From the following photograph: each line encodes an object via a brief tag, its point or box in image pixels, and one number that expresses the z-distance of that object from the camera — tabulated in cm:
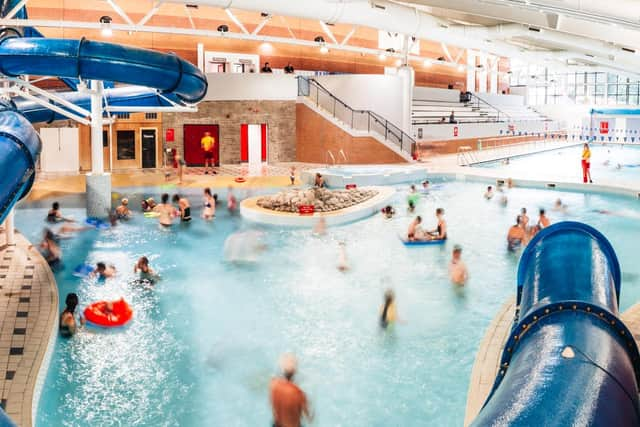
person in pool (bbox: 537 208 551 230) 1138
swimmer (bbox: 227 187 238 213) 1569
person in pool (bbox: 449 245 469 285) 984
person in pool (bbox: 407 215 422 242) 1238
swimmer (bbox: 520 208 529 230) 1205
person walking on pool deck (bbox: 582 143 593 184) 1906
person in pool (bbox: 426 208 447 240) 1252
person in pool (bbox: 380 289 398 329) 801
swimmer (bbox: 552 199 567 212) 1559
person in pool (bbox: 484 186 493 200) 1692
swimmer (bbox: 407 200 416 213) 1525
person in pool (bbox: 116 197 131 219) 1428
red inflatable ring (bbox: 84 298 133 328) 789
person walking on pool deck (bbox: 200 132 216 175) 2400
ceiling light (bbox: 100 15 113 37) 1748
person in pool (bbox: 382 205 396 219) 1486
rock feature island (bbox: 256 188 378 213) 1466
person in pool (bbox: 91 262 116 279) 977
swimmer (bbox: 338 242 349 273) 1068
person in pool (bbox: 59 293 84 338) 750
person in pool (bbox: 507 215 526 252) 1195
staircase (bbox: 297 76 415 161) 2519
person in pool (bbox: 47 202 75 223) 1365
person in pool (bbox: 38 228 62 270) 1050
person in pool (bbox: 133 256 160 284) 1002
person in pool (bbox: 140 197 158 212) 1517
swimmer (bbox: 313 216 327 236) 1342
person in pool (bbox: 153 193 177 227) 1362
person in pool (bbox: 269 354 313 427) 507
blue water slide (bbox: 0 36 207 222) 1013
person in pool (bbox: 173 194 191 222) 1411
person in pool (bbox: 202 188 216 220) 1446
